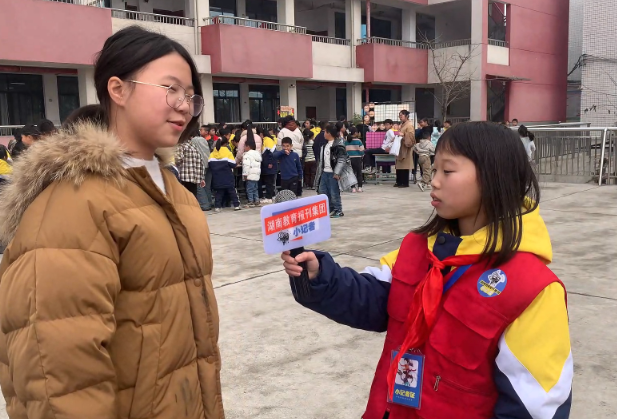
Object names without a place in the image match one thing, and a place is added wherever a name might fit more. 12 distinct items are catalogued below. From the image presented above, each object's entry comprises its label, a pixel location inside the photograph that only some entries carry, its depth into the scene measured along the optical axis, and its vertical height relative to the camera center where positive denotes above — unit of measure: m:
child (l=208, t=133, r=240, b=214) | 10.13 -0.58
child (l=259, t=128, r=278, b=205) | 11.00 -0.53
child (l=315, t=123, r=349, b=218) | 9.15 -0.49
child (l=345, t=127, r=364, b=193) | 12.51 -0.38
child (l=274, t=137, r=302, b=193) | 10.63 -0.46
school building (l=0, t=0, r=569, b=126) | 16.22 +3.20
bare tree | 26.17 +3.17
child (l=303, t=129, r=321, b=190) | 13.12 -0.52
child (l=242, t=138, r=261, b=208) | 10.42 -0.55
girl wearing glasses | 1.18 -0.27
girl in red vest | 1.40 -0.45
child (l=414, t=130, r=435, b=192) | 12.03 -0.47
